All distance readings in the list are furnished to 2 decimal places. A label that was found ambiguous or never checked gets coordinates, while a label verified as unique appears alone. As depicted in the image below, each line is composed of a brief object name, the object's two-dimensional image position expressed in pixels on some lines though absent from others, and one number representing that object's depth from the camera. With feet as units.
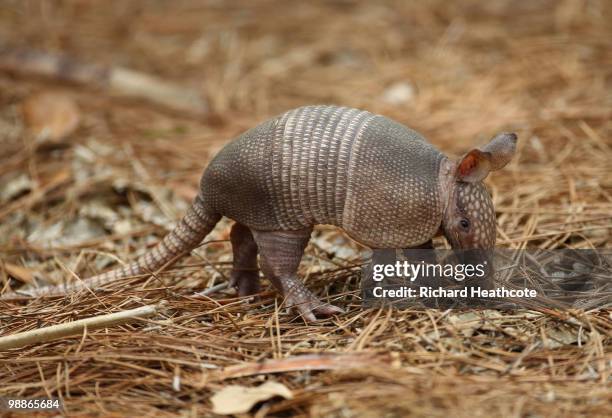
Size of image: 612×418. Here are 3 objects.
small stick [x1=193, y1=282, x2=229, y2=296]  16.56
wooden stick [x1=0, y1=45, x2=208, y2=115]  28.60
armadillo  14.38
